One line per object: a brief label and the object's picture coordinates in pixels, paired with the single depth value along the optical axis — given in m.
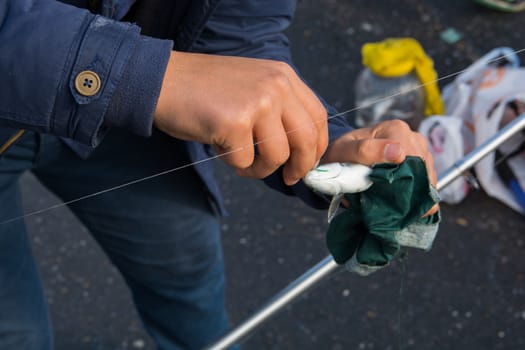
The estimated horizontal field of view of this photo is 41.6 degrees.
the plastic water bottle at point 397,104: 2.70
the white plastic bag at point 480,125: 2.41
